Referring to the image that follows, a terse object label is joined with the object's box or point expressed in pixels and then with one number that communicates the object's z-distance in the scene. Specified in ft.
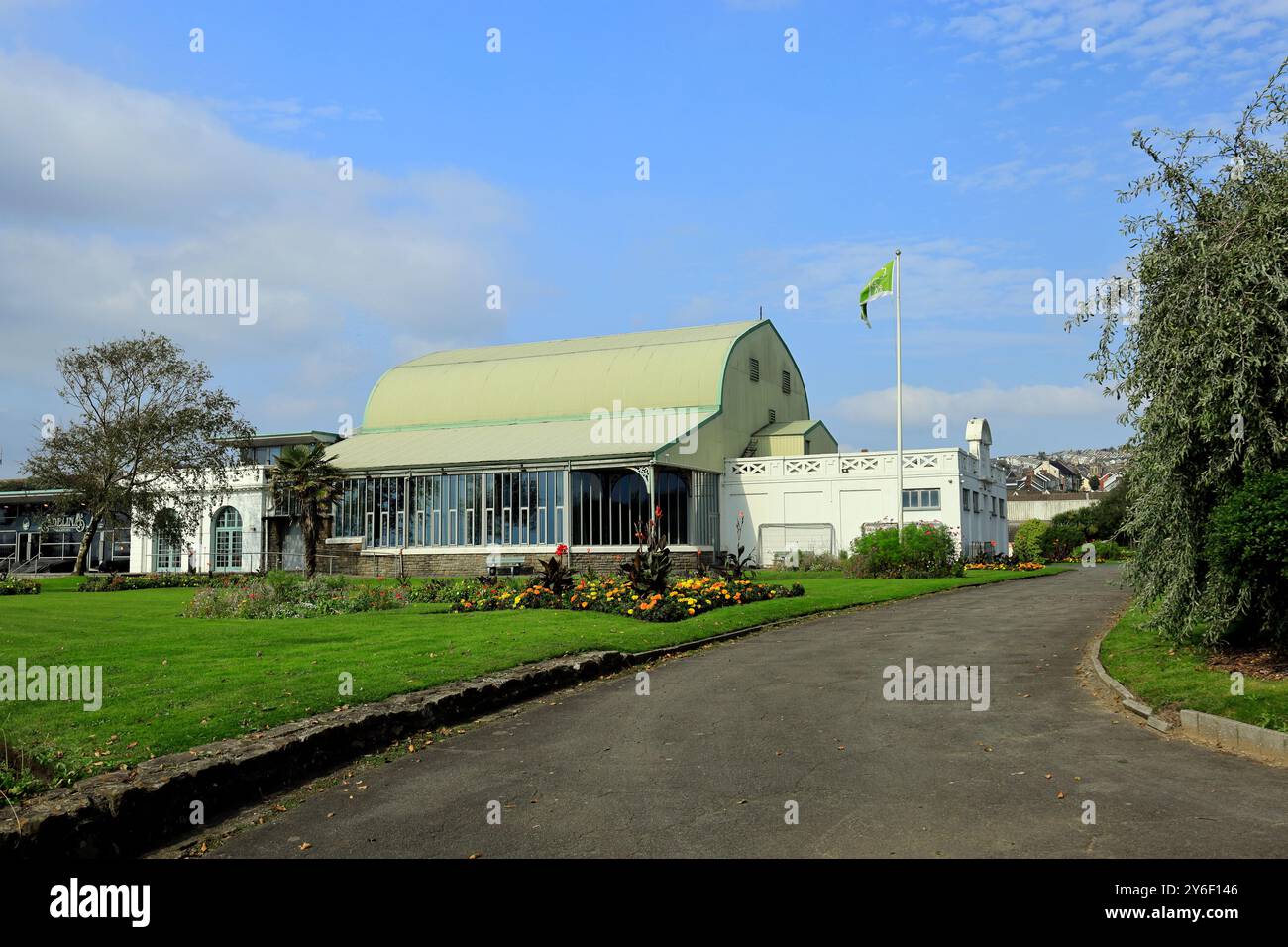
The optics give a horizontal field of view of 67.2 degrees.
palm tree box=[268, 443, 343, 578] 127.24
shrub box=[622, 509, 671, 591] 66.18
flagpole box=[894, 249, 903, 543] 120.97
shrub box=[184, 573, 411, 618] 68.64
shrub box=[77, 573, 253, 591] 110.83
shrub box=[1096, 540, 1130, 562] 181.57
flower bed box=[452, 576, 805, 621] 63.26
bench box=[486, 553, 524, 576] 121.86
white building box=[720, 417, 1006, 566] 130.21
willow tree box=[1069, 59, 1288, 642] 36.70
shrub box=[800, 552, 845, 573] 123.13
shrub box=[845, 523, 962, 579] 105.50
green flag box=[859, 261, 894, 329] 122.18
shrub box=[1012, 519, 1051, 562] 145.28
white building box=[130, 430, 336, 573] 156.25
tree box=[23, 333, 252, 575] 142.10
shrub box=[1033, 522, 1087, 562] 171.68
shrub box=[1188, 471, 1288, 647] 33.78
